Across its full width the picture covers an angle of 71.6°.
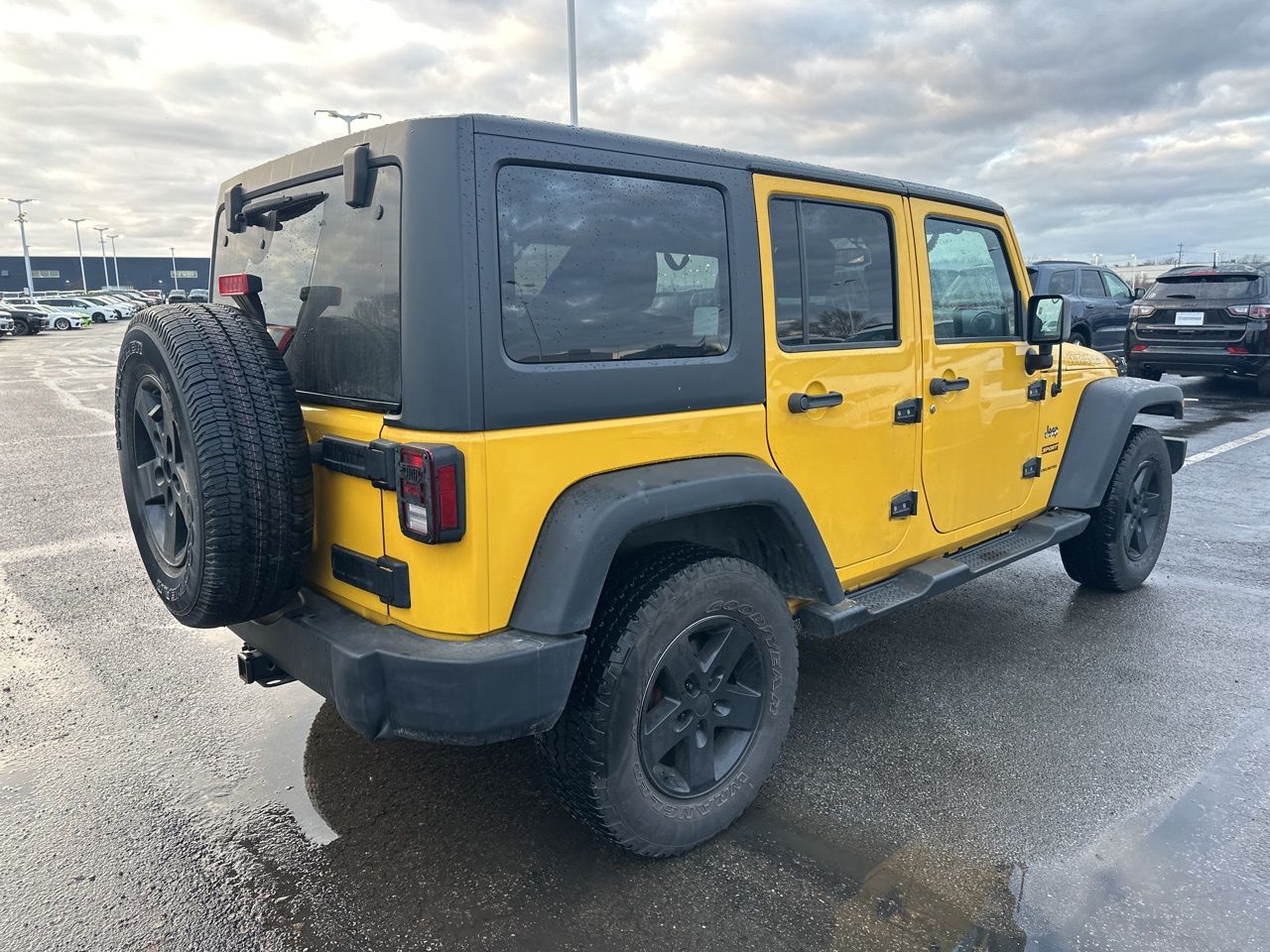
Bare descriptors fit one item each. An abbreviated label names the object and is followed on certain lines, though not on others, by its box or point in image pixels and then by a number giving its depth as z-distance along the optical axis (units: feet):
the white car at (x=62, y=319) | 134.31
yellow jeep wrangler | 7.04
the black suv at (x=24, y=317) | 118.21
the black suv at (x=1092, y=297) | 44.50
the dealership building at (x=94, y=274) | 320.09
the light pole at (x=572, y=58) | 47.19
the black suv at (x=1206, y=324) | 38.93
